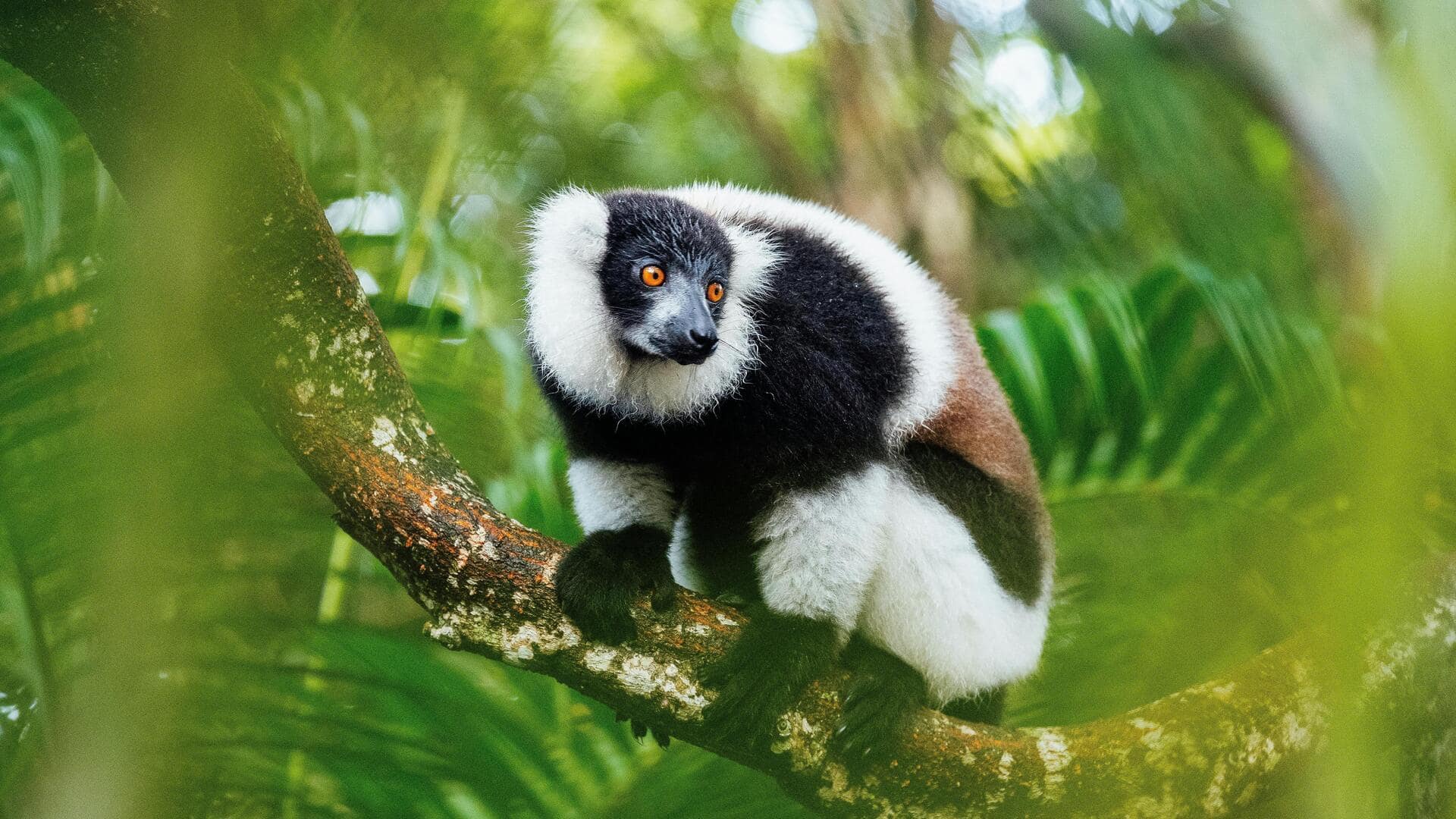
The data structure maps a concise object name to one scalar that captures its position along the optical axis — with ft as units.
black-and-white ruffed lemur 9.98
